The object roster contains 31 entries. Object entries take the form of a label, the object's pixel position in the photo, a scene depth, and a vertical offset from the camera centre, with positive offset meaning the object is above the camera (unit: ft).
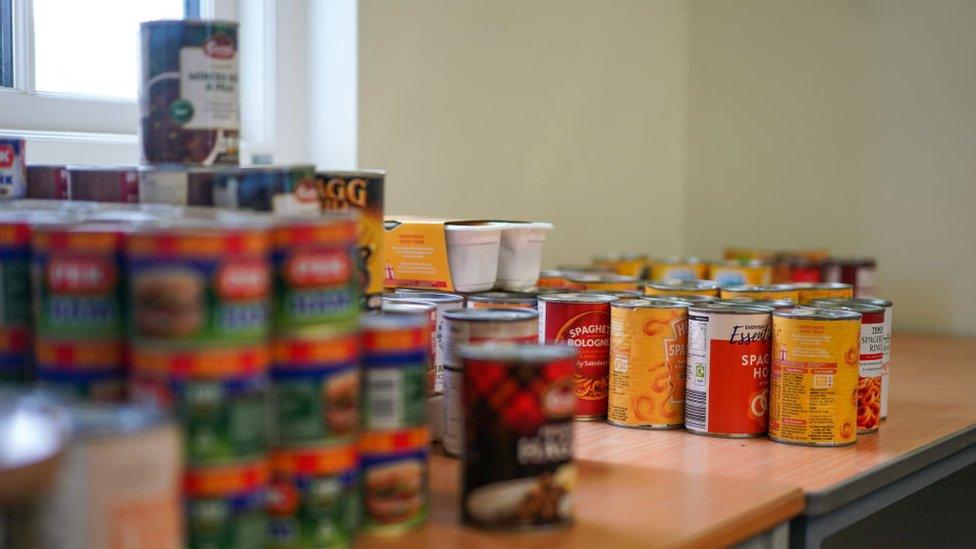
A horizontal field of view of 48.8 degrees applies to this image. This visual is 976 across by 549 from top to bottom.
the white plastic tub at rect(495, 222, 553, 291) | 5.24 -0.33
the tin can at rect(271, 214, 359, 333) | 2.76 -0.23
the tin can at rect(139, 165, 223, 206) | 3.46 +0.00
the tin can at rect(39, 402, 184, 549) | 2.32 -0.66
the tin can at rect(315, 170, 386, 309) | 3.79 -0.07
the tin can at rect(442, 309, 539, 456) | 3.69 -0.49
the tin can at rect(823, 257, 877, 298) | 7.72 -0.59
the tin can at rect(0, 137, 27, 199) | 3.76 +0.05
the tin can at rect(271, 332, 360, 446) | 2.77 -0.53
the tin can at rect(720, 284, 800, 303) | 5.48 -0.52
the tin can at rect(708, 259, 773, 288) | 6.98 -0.54
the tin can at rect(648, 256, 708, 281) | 7.13 -0.54
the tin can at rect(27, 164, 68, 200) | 3.91 +0.00
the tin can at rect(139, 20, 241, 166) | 3.65 +0.32
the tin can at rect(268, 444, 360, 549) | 2.79 -0.81
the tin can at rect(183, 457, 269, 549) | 2.58 -0.77
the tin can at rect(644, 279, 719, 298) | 5.41 -0.50
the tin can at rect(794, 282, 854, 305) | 5.70 -0.53
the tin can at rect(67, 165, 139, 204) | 3.73 +0.00
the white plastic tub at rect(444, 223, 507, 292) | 4.95 -0.31
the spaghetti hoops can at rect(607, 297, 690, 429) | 4.60 -0.74
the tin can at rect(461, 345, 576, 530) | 3.04 -0.71
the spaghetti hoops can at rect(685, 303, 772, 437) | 4.47 -0.74
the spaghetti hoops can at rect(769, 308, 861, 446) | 4.34 -0.75
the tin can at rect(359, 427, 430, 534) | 3.05 -0.83
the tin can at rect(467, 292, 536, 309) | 4.69 -0.50
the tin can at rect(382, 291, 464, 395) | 4.38 -0.57
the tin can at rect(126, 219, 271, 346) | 2.53 -0.24
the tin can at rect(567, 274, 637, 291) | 5.65 -0.49
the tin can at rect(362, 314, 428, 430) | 3.05 -0.53
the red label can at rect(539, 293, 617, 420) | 4.75 -0.62
